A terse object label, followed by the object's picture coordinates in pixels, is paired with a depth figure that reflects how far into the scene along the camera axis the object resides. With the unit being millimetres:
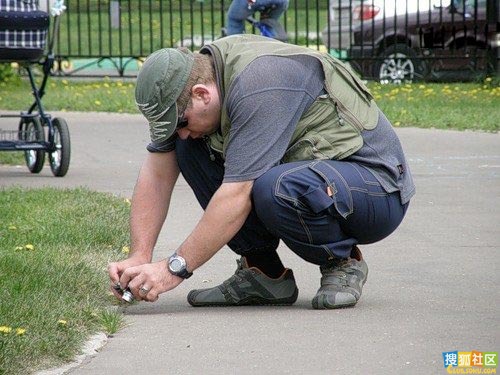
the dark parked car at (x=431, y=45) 24183
